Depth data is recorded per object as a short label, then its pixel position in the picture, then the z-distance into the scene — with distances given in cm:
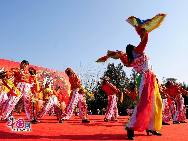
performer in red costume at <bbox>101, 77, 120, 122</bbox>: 711
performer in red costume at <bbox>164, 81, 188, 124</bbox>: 694
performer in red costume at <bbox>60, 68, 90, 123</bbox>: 597
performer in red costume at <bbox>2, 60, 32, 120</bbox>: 538
